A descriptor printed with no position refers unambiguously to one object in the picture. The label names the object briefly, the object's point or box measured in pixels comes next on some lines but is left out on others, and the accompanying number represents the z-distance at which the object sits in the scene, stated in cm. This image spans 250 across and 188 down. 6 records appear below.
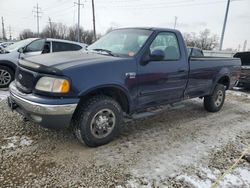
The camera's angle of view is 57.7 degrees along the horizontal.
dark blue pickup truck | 307
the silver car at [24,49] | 701
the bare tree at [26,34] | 8519
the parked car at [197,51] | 1021
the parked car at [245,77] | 930
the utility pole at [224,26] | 2293
